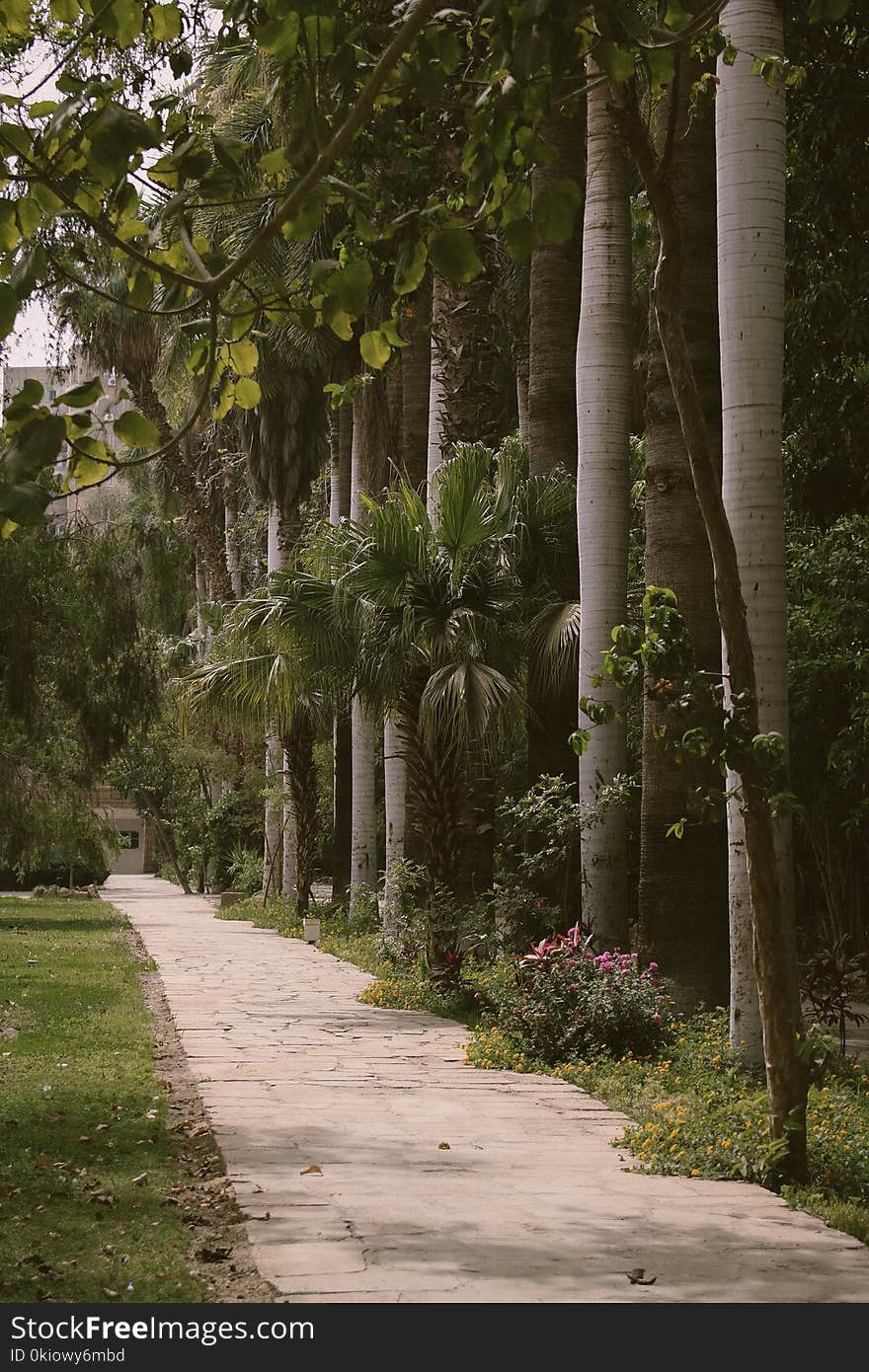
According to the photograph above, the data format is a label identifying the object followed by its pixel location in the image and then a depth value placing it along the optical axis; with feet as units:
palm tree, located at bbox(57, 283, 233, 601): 93.30
